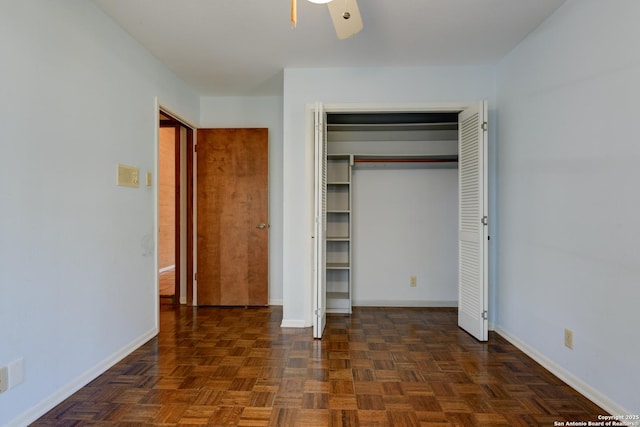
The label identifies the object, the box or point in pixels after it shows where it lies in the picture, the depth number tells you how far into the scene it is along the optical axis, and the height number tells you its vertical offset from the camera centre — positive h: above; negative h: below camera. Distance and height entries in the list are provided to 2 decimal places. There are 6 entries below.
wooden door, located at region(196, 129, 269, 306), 4.10 -0.06
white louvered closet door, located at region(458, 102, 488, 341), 2.97 -0.07
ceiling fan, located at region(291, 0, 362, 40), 1.83 +1.09
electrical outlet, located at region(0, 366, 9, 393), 1.66 -0.78
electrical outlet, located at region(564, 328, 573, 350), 2.23 -0.79
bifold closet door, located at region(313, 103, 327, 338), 3.02 -0.10
